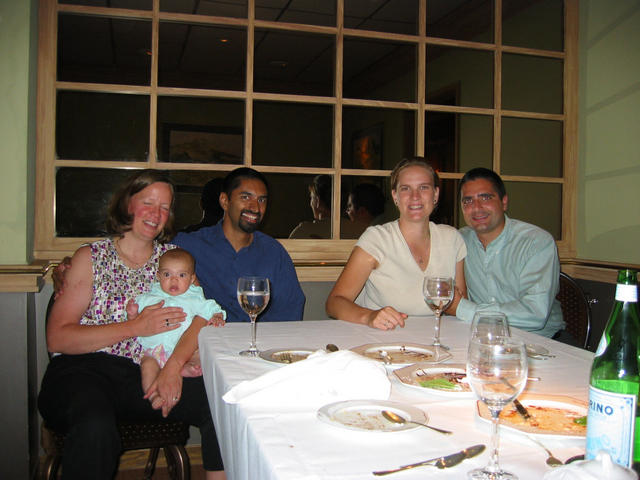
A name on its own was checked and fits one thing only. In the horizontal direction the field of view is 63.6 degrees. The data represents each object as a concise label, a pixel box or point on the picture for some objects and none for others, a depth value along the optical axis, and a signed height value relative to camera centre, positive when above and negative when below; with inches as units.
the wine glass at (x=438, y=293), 54.0 -6.0
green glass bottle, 24.7 -8.0
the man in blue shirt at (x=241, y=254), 85.2 -3.7
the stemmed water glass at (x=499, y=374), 26.4 -7.0
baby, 67.3 -9.6
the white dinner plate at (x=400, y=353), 47.0 -11.3
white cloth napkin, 34.7 -10.4
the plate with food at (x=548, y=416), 29.8 -11.1
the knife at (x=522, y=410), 32.0 -11.0
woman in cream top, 79.3 -3.0
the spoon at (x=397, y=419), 30.1 -11.1
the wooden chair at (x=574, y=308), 84.2 -11.7
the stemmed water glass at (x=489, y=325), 30.5 -5.5
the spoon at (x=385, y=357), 45.9 -11.2
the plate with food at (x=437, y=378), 37.2 -11.1
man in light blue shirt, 80.7 -3.2
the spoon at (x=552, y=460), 26.2 -11.4
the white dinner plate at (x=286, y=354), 46.6 -11.4
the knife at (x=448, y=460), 25.1 -11.4
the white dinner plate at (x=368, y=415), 29.9 -11.1
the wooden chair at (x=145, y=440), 61.0 -25.4
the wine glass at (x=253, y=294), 52.1 -6.3
